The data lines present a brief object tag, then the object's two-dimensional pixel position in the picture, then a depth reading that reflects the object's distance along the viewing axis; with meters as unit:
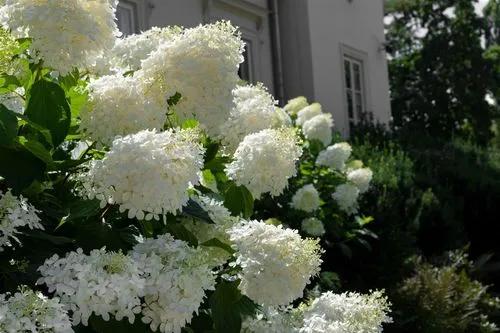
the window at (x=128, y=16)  8.33
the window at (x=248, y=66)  10.73
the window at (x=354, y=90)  13.27
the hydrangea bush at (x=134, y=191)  2.09
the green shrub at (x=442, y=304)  6.46
